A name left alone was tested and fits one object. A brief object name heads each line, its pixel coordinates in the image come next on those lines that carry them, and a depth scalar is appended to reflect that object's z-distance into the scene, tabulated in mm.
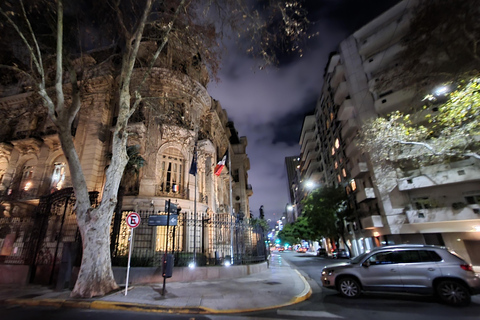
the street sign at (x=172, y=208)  10359
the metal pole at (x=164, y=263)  7633
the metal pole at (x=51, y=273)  9675
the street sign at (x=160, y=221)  9555
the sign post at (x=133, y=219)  7887
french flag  16462
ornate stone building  16188
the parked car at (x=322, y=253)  38112
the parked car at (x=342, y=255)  30541
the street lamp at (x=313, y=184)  51600
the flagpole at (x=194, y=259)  10520
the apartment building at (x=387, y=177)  19359
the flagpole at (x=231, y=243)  13169
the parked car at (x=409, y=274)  6246
